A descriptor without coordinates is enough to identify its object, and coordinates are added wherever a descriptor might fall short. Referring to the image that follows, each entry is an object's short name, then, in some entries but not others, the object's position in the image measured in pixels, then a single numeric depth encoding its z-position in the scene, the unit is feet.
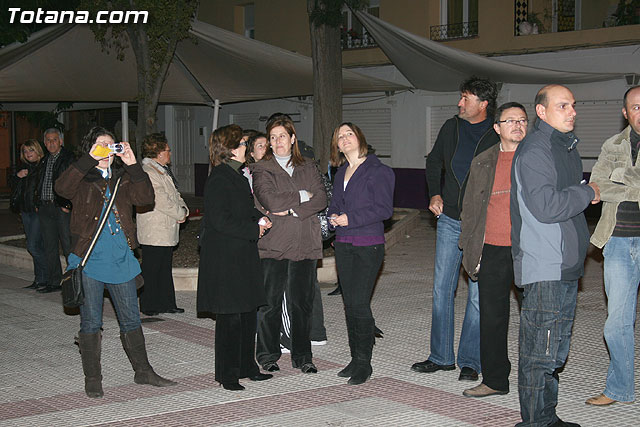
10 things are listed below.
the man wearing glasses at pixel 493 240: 19.35
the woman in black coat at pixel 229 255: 20.99
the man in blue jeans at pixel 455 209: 21.35
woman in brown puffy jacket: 22.76
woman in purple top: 21.56
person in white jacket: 30.63
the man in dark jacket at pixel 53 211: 34.94
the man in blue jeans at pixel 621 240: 18.63
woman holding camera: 20.59
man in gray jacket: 16.29
